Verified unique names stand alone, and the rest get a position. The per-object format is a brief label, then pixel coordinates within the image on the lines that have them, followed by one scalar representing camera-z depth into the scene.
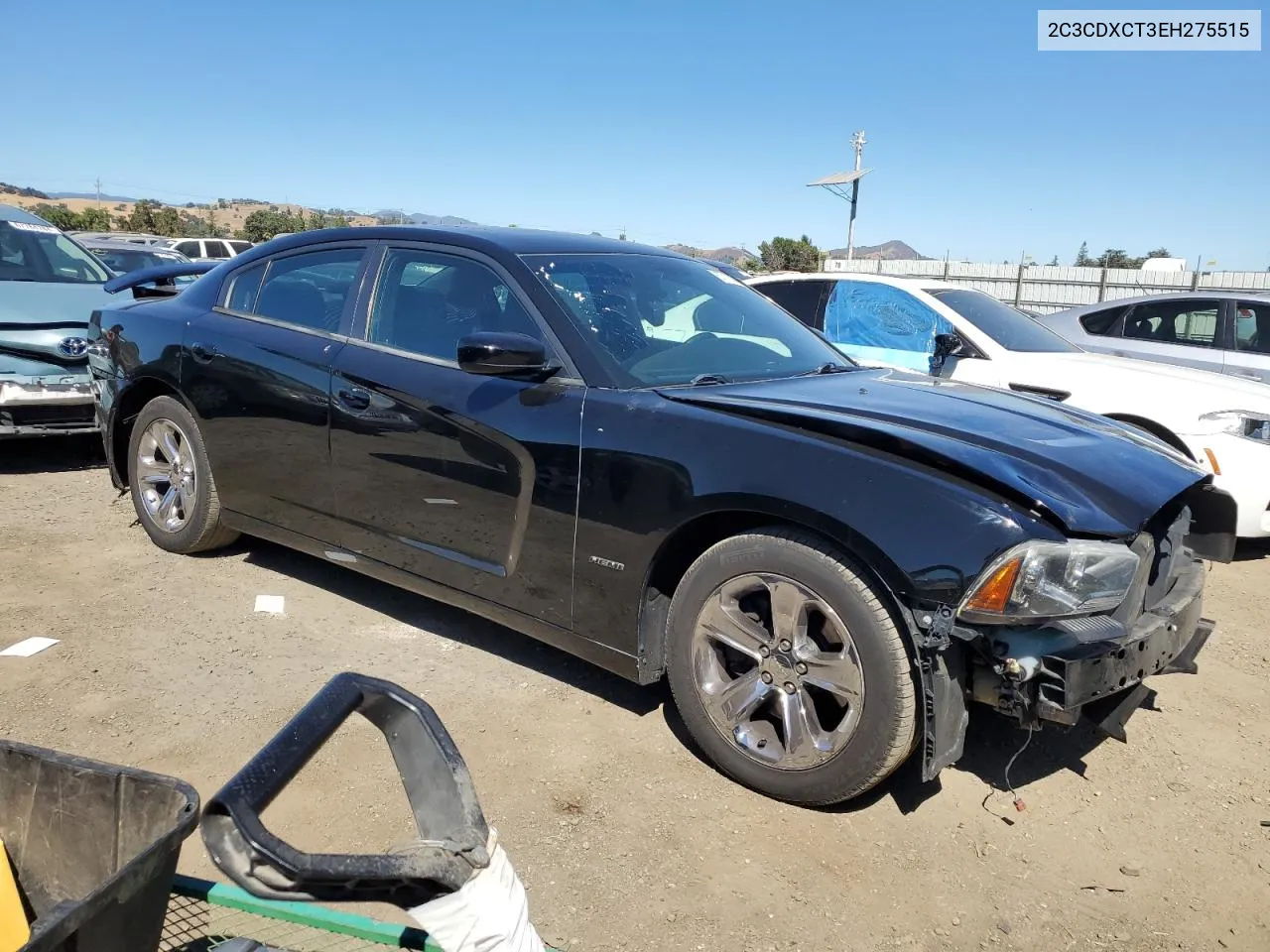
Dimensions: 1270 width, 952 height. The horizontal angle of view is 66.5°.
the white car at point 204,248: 21.62
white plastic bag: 1.26
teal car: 6.23
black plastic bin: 1.44
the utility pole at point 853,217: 37.72
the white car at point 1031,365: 5.40
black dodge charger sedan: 2.54
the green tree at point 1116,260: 40.56
